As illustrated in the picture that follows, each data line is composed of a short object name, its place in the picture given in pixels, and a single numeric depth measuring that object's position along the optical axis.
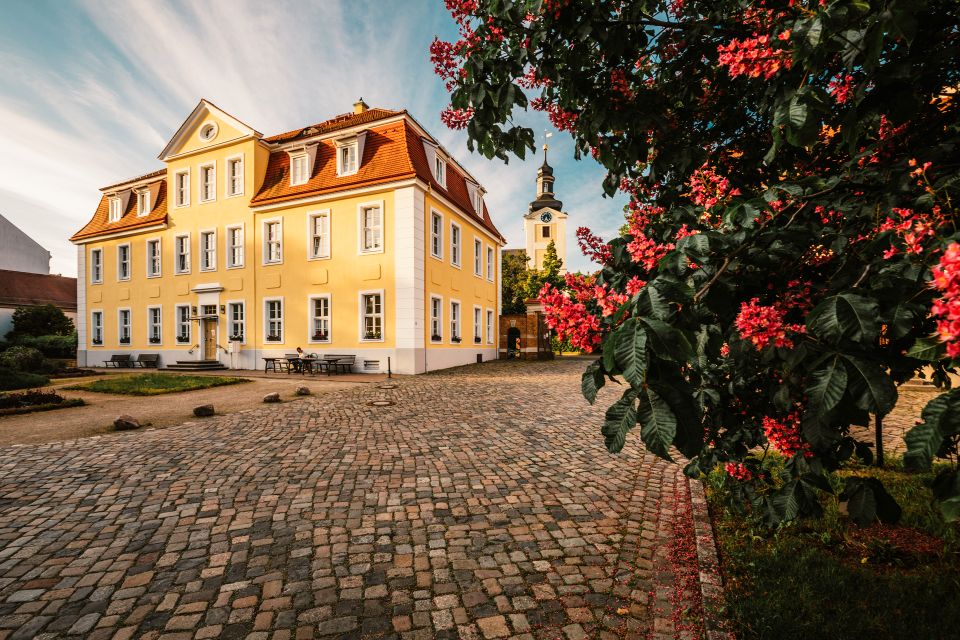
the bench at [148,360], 22.56
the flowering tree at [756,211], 1.35
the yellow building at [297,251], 17.50
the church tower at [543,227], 57.75
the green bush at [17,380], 12.72
